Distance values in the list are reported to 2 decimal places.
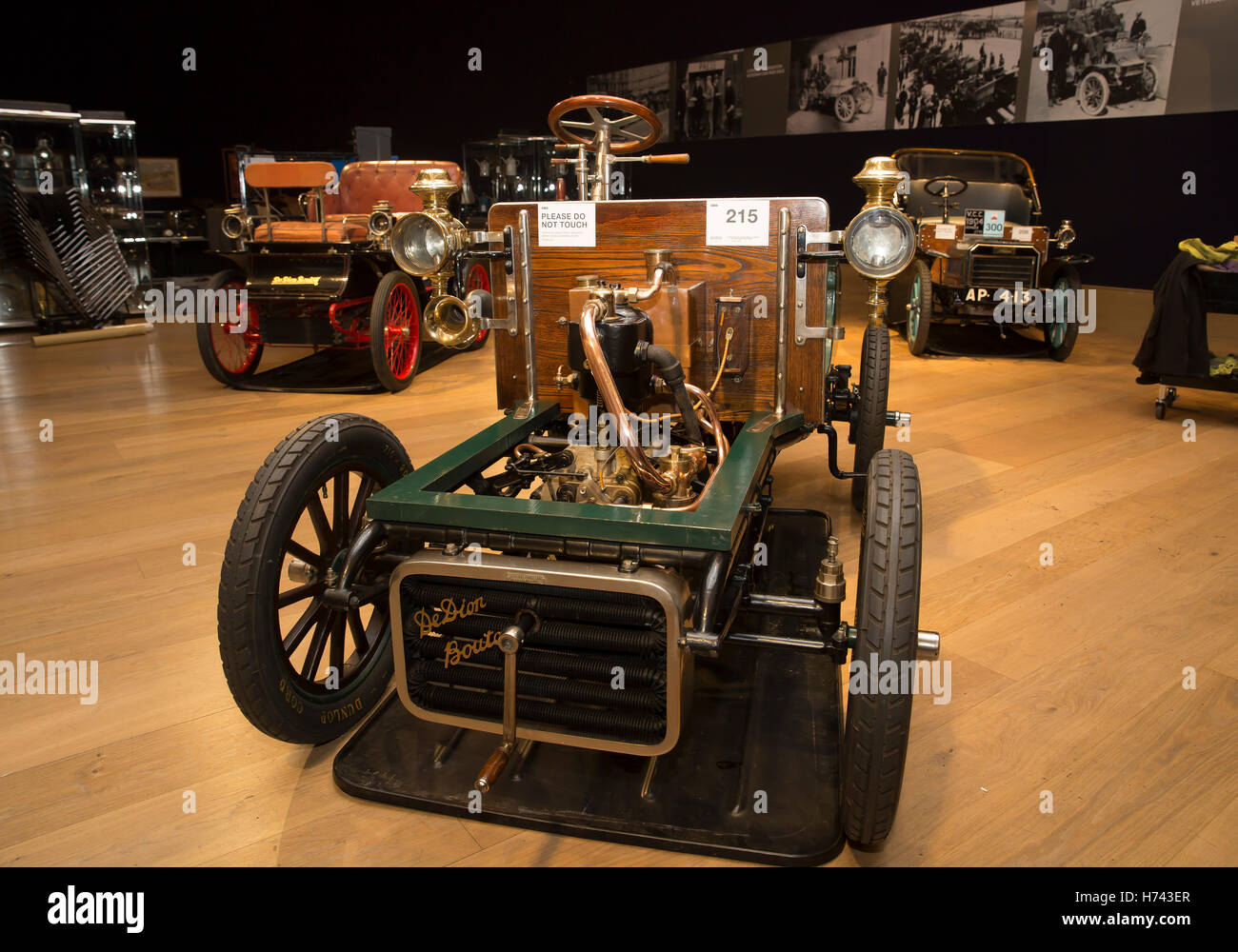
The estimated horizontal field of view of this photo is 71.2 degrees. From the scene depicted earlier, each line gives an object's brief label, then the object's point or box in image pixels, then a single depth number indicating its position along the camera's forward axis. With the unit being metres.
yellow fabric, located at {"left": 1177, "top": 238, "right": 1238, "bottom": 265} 4.14
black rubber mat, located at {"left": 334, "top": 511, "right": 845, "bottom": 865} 1.60
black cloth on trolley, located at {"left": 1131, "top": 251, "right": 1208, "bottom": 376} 4.23
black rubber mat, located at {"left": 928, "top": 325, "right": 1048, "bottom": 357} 6.39
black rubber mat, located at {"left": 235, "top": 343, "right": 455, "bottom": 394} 5.25
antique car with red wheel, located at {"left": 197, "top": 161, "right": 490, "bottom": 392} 4.93
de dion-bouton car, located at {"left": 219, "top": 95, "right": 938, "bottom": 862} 1.56
